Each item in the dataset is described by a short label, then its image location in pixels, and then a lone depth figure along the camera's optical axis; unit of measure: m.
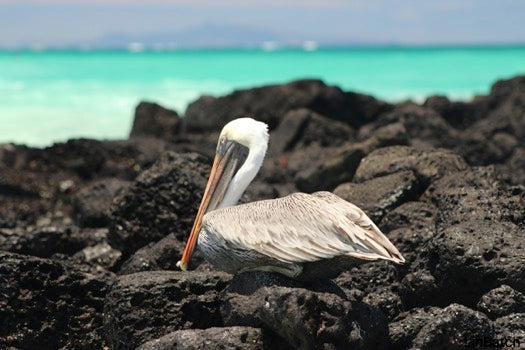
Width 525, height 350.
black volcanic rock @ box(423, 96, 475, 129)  32.22
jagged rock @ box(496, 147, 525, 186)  19.75
